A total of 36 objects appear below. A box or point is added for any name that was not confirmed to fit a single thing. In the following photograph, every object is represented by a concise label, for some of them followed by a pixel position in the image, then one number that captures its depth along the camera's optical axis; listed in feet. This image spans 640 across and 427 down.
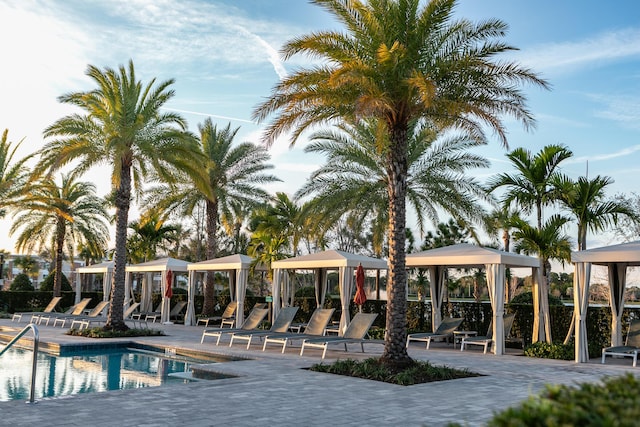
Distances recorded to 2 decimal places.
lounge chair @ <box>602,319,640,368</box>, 41.16
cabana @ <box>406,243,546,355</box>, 49.42
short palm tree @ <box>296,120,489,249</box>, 65.05
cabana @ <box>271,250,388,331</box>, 59.31
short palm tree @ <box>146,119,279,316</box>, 86.53
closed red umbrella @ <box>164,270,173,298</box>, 80.42
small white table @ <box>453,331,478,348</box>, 55.42
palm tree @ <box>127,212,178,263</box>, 119.14
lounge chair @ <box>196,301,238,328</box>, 74.24
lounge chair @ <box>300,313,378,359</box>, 44.60
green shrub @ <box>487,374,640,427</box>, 8.93
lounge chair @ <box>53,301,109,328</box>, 72.60
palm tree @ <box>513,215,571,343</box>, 50.72
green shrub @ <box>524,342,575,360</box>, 45.83
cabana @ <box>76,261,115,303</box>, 91.76
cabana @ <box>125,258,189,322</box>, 82.12
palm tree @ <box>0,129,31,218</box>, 82.27
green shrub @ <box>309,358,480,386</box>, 33.27
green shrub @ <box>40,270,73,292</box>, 116.88
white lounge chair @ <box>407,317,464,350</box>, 52.75
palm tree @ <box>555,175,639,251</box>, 56.75
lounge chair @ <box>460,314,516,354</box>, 50.48
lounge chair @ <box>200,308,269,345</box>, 58.54
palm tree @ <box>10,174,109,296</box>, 103.04
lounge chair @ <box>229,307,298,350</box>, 53.93
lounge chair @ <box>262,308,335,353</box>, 47.80
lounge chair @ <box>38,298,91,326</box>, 76.96
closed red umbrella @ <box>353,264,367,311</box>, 57.16
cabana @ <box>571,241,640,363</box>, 41.63
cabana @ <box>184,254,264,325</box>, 72.02
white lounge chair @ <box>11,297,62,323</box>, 82.52
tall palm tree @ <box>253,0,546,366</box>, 36.17
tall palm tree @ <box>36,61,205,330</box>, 60.64
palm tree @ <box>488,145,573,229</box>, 61.05
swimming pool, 35.24
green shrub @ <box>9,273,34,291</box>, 116.47
